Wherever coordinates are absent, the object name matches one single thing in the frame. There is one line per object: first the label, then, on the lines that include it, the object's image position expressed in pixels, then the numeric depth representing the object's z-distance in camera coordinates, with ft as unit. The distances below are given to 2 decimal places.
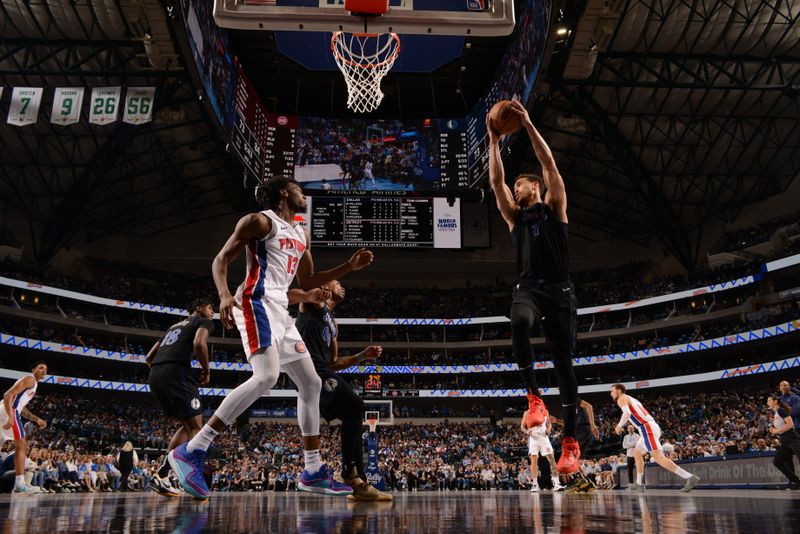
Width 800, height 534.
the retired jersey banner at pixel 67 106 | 52.13
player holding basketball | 13.88
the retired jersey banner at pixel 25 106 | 51.29
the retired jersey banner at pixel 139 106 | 54.90
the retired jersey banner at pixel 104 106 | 52.35
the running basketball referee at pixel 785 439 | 28.68
